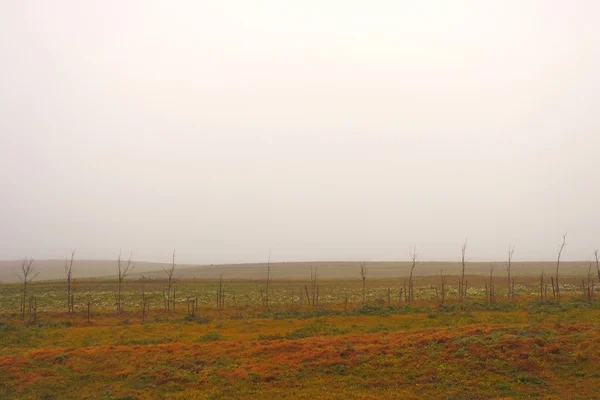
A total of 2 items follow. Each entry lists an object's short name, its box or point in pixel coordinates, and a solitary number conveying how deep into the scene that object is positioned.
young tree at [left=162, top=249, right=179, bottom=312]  36.94
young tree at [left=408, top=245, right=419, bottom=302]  37.61
